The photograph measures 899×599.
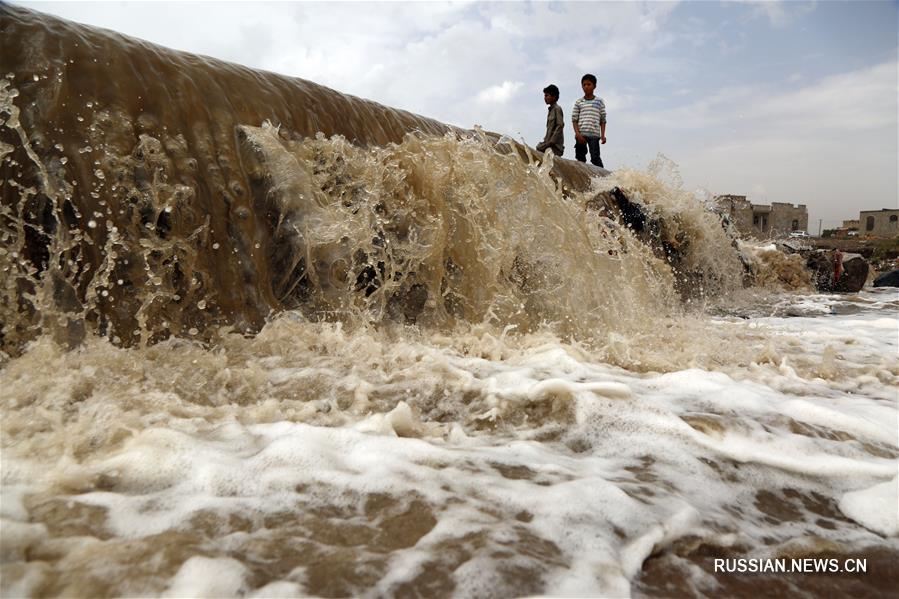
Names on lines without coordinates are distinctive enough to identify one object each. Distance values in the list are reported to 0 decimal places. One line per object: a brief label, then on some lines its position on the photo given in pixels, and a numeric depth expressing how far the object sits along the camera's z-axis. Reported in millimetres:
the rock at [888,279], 10906
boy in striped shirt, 9602
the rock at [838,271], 10086
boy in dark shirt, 8945
